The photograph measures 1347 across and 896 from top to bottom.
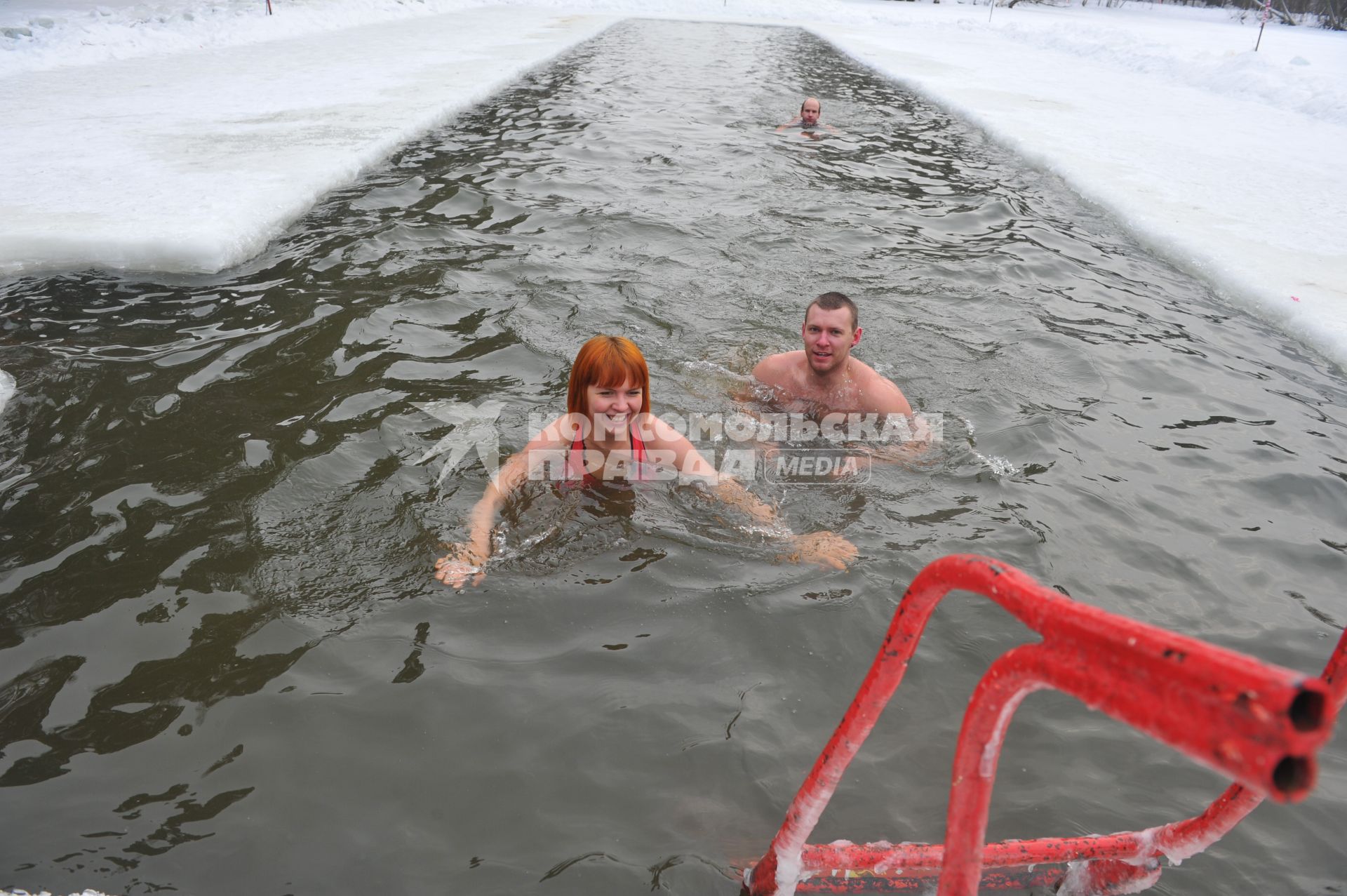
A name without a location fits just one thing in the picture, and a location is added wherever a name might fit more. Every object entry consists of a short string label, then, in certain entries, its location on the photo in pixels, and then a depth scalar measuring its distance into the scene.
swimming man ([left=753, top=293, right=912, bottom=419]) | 4.81
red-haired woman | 3.72
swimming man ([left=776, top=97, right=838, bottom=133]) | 11.90
